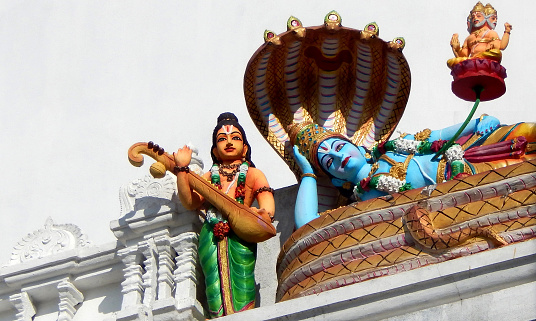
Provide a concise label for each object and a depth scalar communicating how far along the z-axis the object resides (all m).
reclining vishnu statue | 14.16
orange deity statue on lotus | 15.83
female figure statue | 15.48
